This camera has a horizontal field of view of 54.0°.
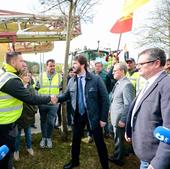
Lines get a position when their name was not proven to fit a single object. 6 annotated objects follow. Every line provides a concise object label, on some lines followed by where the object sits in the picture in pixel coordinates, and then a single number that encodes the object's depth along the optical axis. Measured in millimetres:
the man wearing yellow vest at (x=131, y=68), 3619
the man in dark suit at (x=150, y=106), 1394
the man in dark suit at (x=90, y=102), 2526
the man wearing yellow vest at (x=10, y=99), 1909
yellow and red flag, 3158
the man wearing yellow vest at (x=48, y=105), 3215
